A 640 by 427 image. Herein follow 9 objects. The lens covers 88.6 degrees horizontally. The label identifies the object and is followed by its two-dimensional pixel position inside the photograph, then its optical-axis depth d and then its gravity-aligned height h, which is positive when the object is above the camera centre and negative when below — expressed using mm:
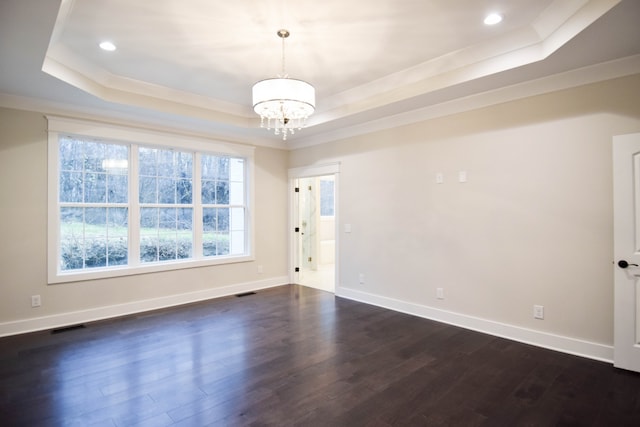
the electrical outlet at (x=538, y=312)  3334 -1027
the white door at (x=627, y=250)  2754 -335
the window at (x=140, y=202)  4160 +181
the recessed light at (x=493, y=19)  2686 +1609
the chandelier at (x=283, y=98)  2873 +1024
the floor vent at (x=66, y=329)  3834 -1359
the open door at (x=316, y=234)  6402 -507
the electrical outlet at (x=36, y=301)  3855 -1015
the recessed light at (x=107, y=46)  3061 +1601
